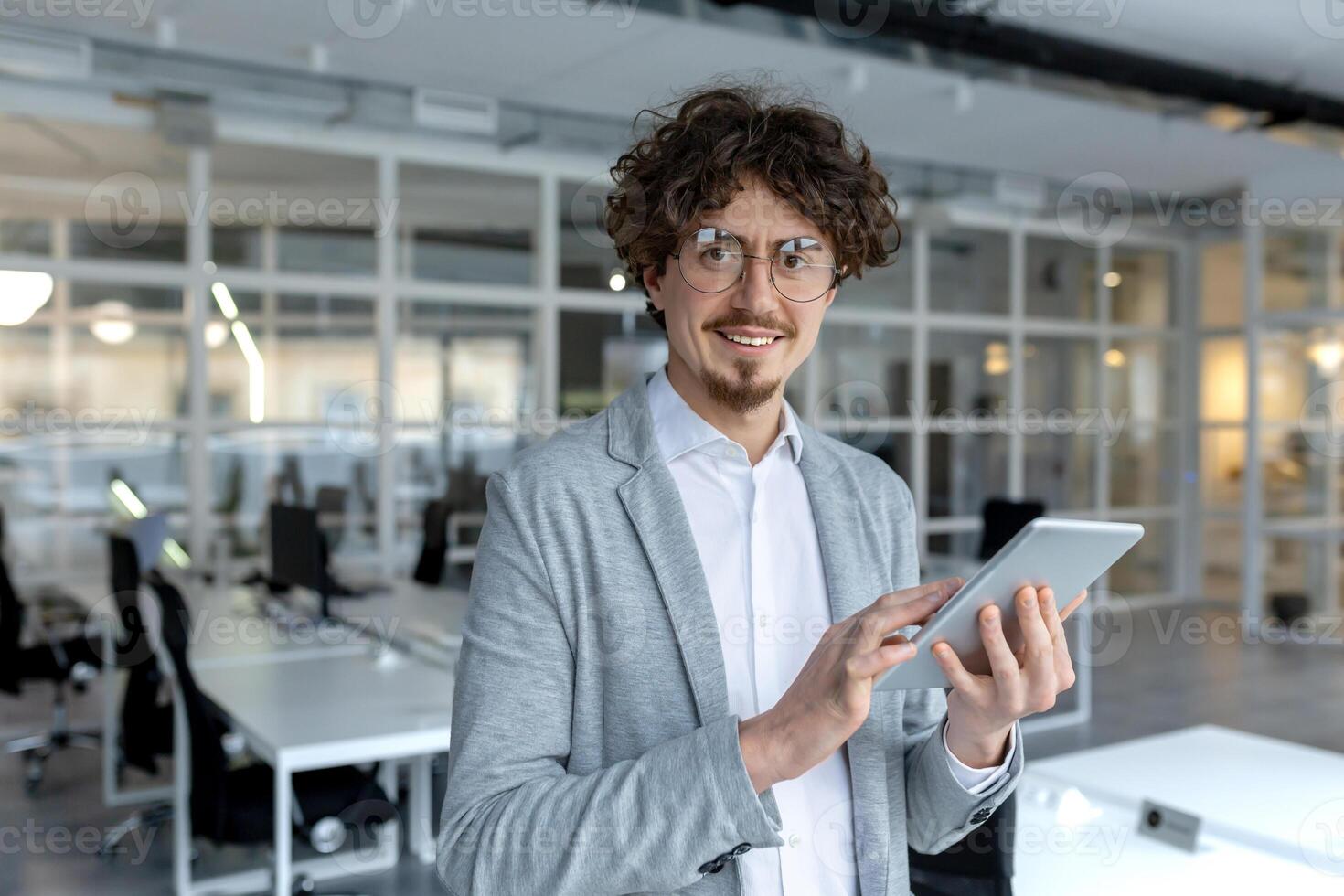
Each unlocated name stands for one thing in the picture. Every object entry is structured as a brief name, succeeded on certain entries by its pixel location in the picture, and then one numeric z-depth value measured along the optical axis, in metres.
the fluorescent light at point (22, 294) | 6.07
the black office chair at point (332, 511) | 6.71
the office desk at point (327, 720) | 3.14
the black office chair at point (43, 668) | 5.05
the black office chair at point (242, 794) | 3.26
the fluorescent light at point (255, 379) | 6.47
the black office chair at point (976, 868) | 2.00
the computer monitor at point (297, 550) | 4.67
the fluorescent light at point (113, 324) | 6.24
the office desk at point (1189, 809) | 2.10
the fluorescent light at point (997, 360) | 9.60
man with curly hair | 1.05
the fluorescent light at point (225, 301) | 6.36
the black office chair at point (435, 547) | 6.01
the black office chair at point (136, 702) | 4.07
